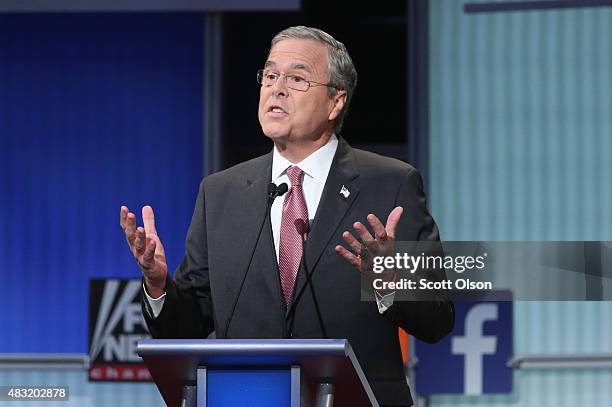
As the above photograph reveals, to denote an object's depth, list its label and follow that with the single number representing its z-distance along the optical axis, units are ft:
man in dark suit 27.64
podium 26.27
